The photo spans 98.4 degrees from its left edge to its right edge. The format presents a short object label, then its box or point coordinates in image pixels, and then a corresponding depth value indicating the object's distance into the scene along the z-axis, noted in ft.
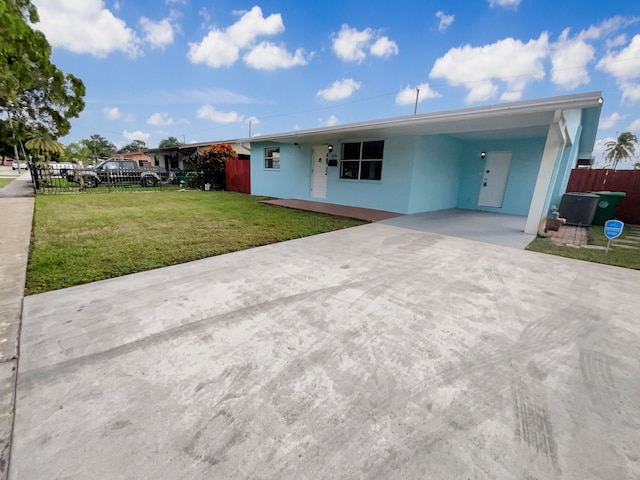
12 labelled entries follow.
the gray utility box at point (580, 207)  24.88
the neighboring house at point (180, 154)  64.23
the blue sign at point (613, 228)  14.93
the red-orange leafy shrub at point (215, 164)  50.01
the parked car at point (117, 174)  47.21
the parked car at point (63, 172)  42.63
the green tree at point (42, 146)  79.92
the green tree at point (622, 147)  119.44
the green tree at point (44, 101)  36.11
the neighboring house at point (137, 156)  132.59
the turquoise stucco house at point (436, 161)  20.15
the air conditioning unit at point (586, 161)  38.83
